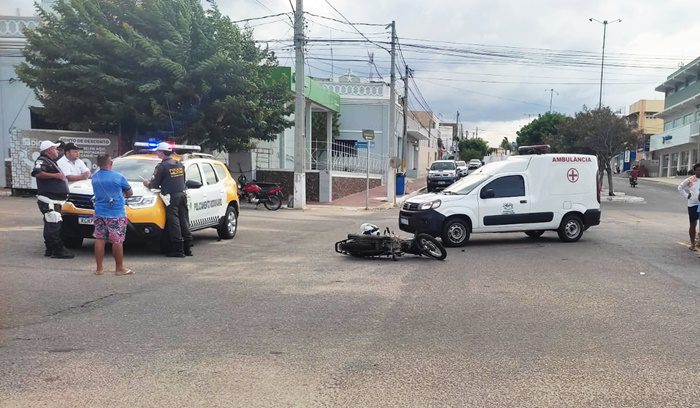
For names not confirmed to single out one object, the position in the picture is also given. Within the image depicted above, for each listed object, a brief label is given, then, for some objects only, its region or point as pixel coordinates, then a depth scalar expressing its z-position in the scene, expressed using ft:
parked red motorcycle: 64.34
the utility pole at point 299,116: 65.05
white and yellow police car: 29.89
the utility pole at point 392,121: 82.64
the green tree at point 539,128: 236.16
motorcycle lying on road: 31.53
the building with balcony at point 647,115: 265.13
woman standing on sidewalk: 36.24
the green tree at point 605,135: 91.91
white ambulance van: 37.65
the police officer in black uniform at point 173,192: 30.14
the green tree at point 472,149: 352.90
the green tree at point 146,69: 57.31
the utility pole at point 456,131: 358.02
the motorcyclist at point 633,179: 122.11
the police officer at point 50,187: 27.71
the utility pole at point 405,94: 108.02
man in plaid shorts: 24.81
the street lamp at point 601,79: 156.17
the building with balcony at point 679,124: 167.79
